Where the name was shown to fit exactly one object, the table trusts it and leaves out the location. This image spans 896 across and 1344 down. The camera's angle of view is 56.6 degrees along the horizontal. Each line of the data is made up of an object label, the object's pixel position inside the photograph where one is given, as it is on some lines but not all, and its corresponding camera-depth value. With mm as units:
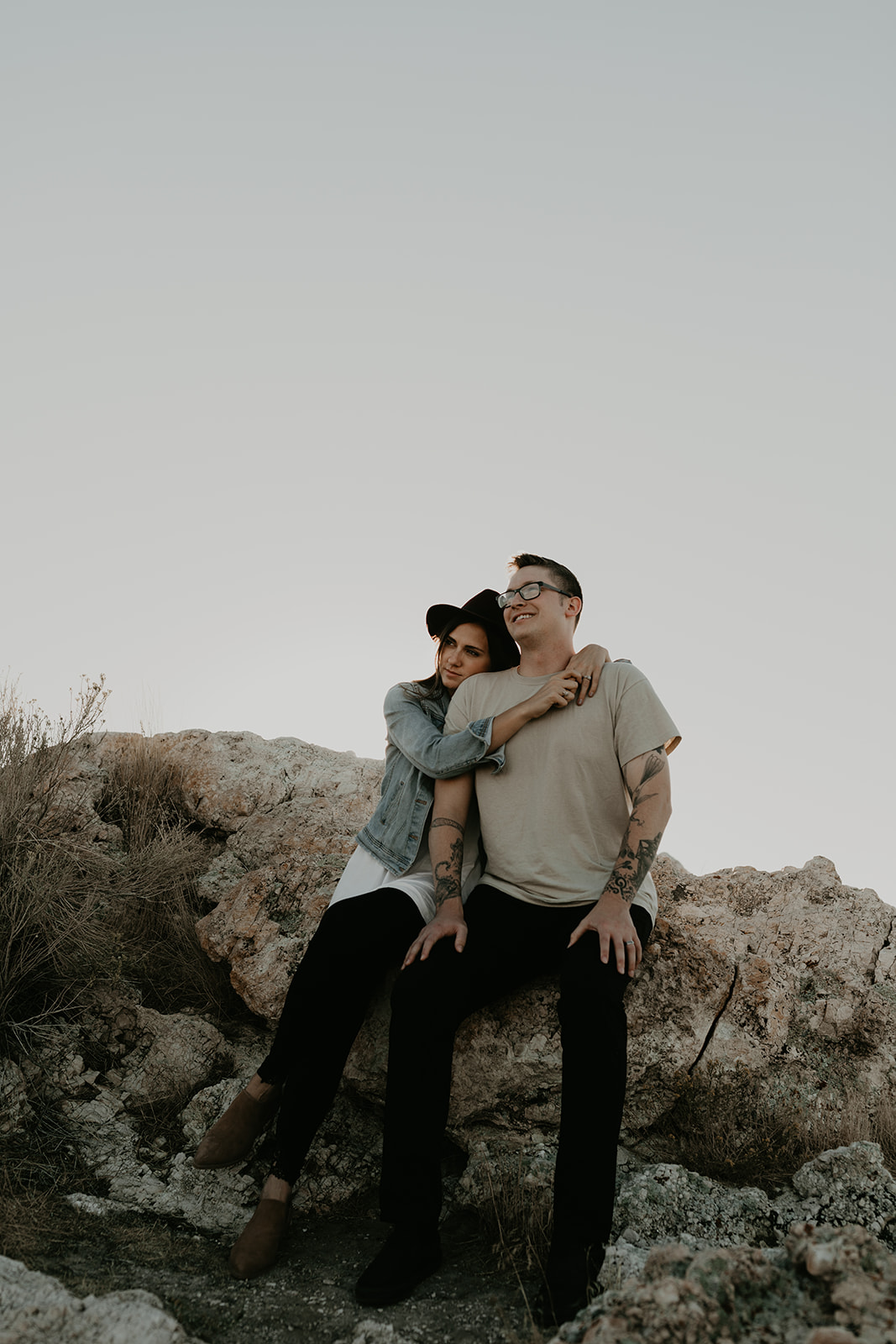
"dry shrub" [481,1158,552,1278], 2785
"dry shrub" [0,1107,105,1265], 2754
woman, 3086
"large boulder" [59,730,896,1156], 3510
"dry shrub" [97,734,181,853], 5719
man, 2627
